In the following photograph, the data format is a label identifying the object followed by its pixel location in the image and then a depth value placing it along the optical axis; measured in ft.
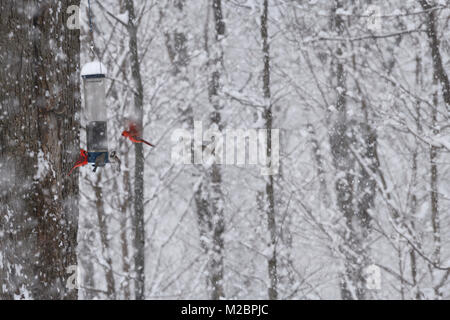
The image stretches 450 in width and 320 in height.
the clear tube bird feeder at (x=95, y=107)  21.49
